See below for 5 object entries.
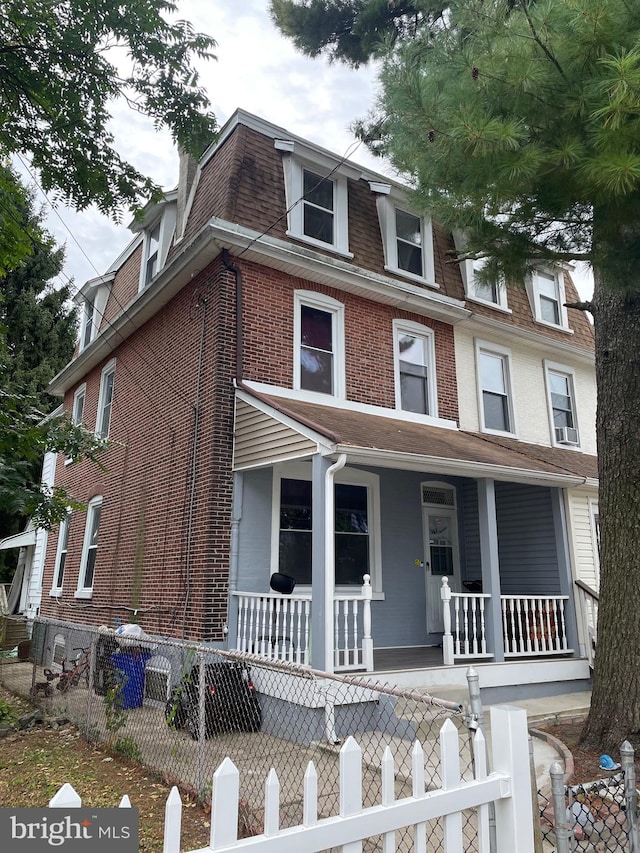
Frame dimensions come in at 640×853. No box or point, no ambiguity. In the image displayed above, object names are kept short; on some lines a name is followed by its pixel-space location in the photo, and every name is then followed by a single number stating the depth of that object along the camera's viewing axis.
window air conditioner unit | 12.82
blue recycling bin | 7.84
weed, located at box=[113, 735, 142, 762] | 5.77
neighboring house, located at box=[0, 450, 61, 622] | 15.48
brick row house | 8.24
